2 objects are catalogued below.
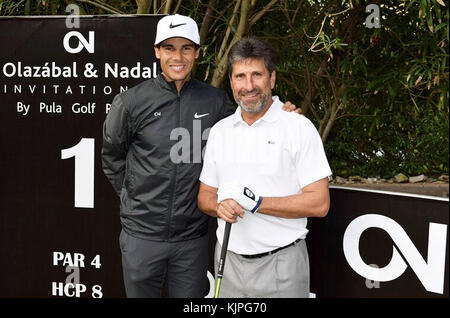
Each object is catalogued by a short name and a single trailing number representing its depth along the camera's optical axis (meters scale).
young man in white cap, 3.10
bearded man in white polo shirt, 2.70
